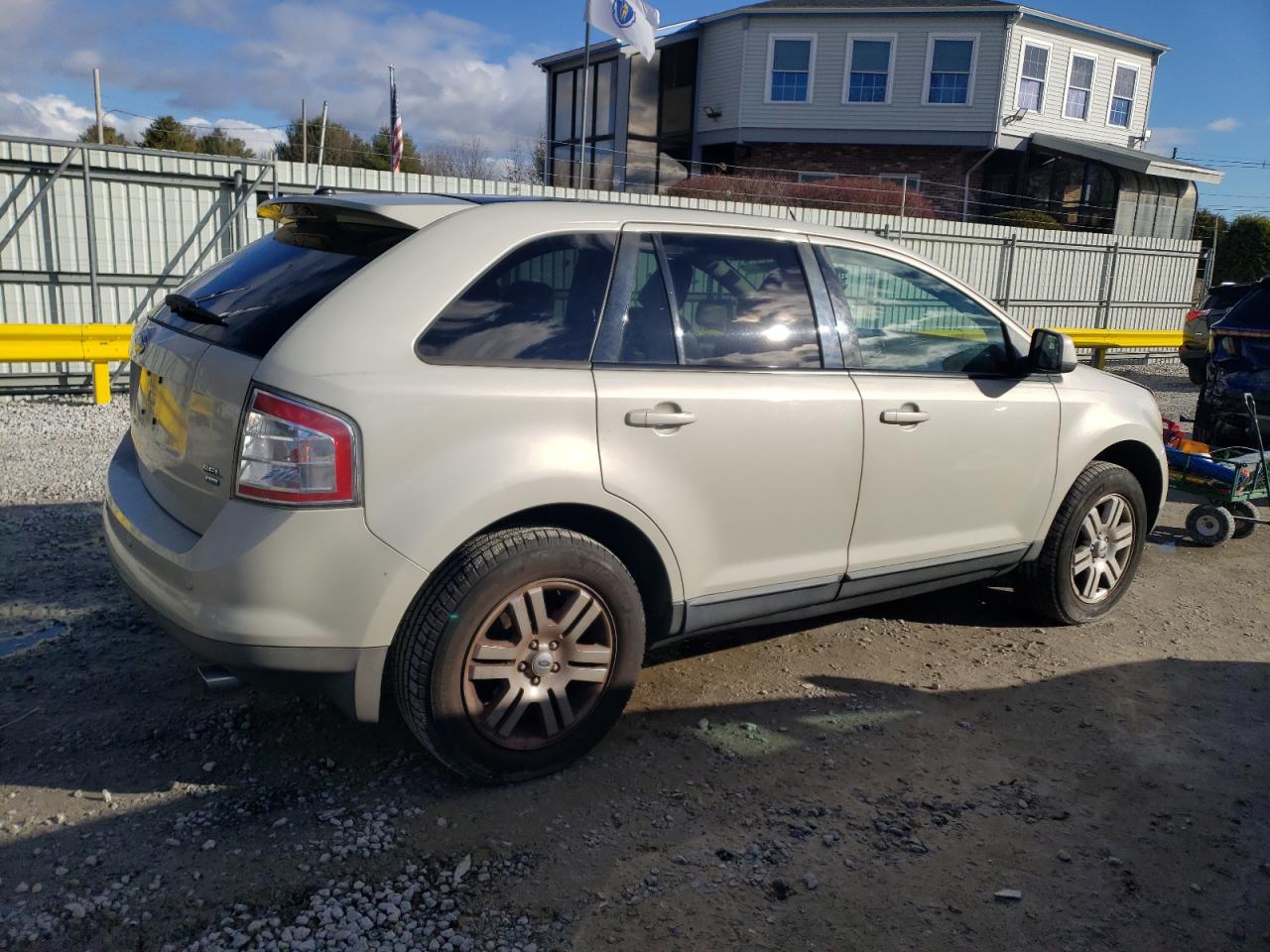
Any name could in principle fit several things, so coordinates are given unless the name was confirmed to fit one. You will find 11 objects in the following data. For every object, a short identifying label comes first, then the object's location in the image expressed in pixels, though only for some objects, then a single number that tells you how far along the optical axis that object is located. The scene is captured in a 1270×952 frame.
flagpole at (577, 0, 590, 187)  26.98
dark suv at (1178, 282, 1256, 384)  14.72
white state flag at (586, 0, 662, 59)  19.94
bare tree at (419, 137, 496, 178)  23.90
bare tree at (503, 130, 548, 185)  21.53
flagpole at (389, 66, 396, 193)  18.56
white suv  2.88
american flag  18.35
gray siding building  27.89
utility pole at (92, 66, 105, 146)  24.96
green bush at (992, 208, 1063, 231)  25.98
